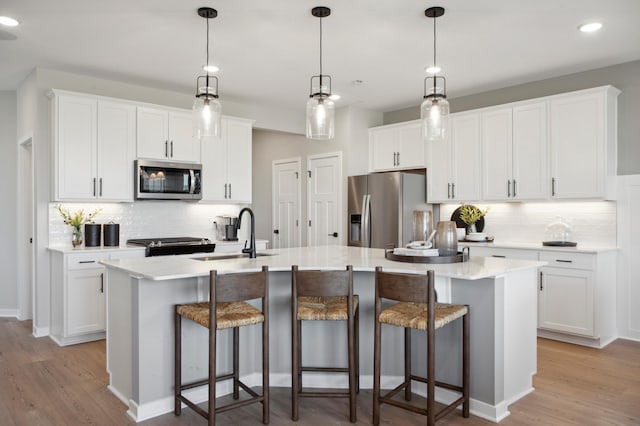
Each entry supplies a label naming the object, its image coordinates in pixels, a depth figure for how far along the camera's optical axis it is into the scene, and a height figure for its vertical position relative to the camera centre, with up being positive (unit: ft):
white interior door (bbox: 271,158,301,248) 23.79 +0.45
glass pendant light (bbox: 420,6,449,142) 10.73 +2.17
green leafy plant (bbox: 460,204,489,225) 18.44 -0.11
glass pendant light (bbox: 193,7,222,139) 10.58 +2.15
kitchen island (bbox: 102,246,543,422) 9.30 -2.58
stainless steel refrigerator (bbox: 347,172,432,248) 18.90 +0.22
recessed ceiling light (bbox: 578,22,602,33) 12.01 +4.71
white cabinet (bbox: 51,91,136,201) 15.17 +2.12
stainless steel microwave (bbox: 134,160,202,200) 16.65 +1.14
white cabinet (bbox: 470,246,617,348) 14.33 -2.64
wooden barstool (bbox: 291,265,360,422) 8.92 -1.92
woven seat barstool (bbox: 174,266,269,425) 8.46 -1.97
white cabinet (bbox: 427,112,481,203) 18.12 +1.89
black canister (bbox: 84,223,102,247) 15.71 -0.77
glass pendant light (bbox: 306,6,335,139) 10.48 +2.12
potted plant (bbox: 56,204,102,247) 15.61 -0.25
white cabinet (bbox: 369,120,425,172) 20.05 +2.81
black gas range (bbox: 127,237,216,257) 15.76 -1.15
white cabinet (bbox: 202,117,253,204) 18.63 +1.91
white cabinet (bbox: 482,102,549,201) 16.22 +2.07
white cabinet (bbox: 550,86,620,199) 14.84 +2.19
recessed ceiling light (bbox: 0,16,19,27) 11.55 +4.69
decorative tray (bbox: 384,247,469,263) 10.20 -1.02
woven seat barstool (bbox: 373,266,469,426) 8.29 -1.96
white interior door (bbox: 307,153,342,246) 21.40 +0.58
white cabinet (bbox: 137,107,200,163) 16.87 +2.76
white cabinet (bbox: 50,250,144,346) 14.46 -2.65
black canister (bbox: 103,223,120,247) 16.09 -0.79
